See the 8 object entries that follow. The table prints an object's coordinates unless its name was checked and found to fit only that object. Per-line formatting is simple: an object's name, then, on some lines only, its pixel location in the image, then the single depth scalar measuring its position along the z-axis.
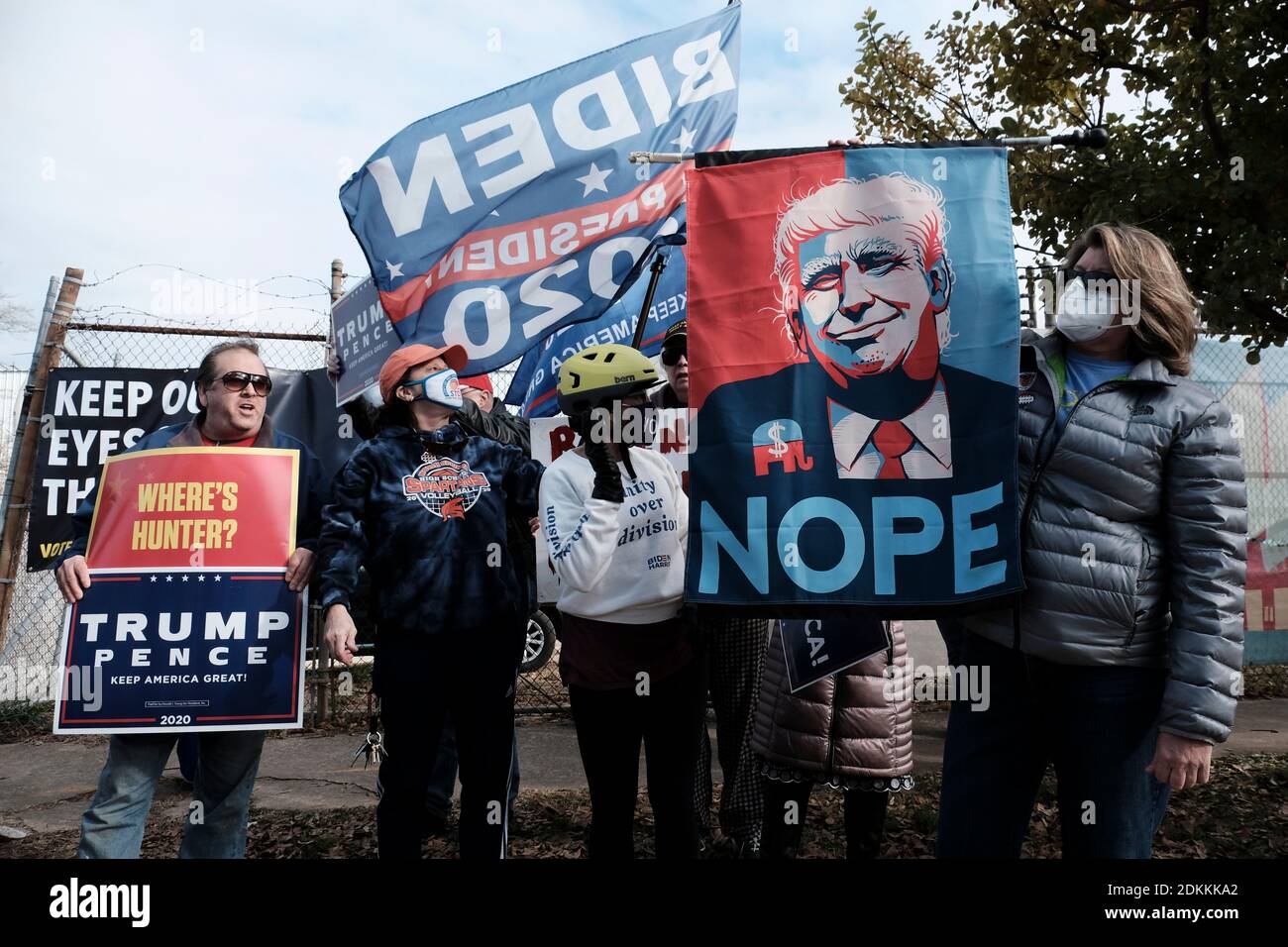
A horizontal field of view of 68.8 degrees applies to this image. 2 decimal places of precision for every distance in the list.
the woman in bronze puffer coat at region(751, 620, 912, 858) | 3.46
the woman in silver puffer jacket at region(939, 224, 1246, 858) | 2.27
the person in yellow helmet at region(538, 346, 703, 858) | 3.07
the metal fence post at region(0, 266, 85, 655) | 6.34
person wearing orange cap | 3.24
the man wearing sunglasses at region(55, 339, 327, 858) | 3.18
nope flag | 2.63
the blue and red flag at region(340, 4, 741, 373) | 4.66
